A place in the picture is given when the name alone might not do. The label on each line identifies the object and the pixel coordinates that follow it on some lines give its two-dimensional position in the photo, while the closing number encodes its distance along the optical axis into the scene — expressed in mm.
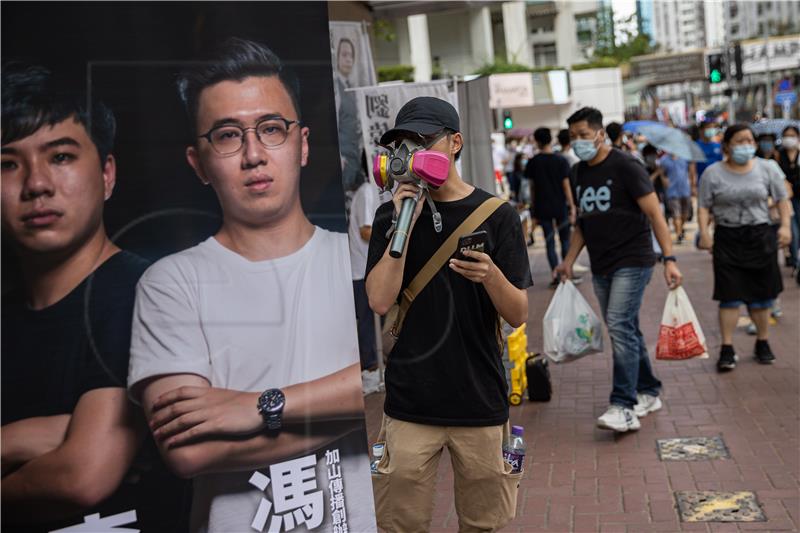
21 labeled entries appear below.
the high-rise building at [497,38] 43844
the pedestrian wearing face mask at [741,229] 7973
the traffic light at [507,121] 22034
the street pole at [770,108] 47850
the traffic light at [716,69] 23250
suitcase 7715
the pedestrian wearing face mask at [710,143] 15000
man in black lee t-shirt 6539
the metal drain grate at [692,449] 6148
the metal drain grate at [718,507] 5074
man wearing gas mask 3412
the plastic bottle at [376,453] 3585
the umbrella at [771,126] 17078
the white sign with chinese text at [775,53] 60469
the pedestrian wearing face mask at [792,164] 12602
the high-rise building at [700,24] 181975
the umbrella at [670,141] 10586
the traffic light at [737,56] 25500
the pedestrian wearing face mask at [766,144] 11766
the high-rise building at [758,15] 151250
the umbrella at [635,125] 10954
